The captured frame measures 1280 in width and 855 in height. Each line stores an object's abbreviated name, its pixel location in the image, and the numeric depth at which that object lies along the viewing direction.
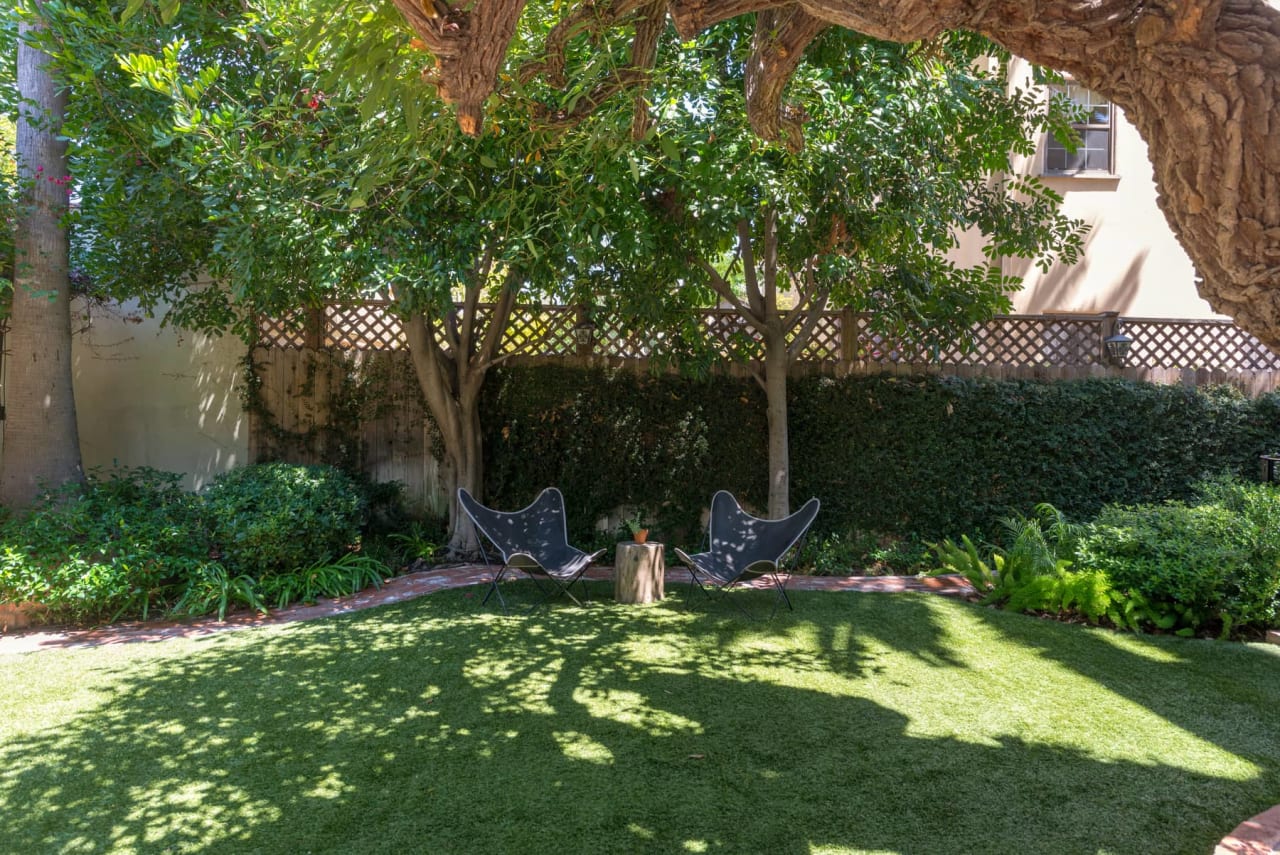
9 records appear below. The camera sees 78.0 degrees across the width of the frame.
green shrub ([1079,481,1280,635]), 5.07
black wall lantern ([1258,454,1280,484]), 7.02
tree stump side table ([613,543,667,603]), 6.09
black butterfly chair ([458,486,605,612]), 6.05
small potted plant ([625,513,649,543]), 7.83
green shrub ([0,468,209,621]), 5.43
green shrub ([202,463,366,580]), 6.12
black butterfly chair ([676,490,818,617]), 5.84
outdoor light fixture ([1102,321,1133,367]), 7.83
